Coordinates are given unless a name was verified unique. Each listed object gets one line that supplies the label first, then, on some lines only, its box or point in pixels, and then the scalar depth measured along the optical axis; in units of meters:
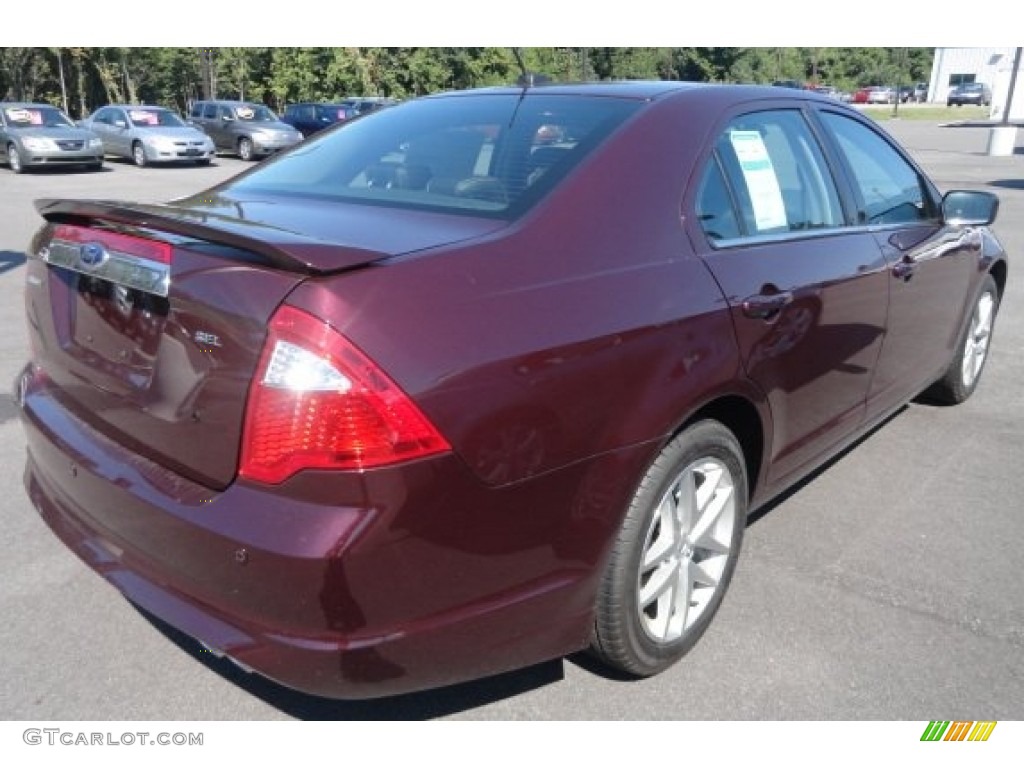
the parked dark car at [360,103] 28.74
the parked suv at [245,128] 24.08
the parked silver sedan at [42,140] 19.73
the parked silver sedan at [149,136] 21.73
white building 74.98
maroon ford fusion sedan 1.79
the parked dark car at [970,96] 65.06
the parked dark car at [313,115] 27.70
